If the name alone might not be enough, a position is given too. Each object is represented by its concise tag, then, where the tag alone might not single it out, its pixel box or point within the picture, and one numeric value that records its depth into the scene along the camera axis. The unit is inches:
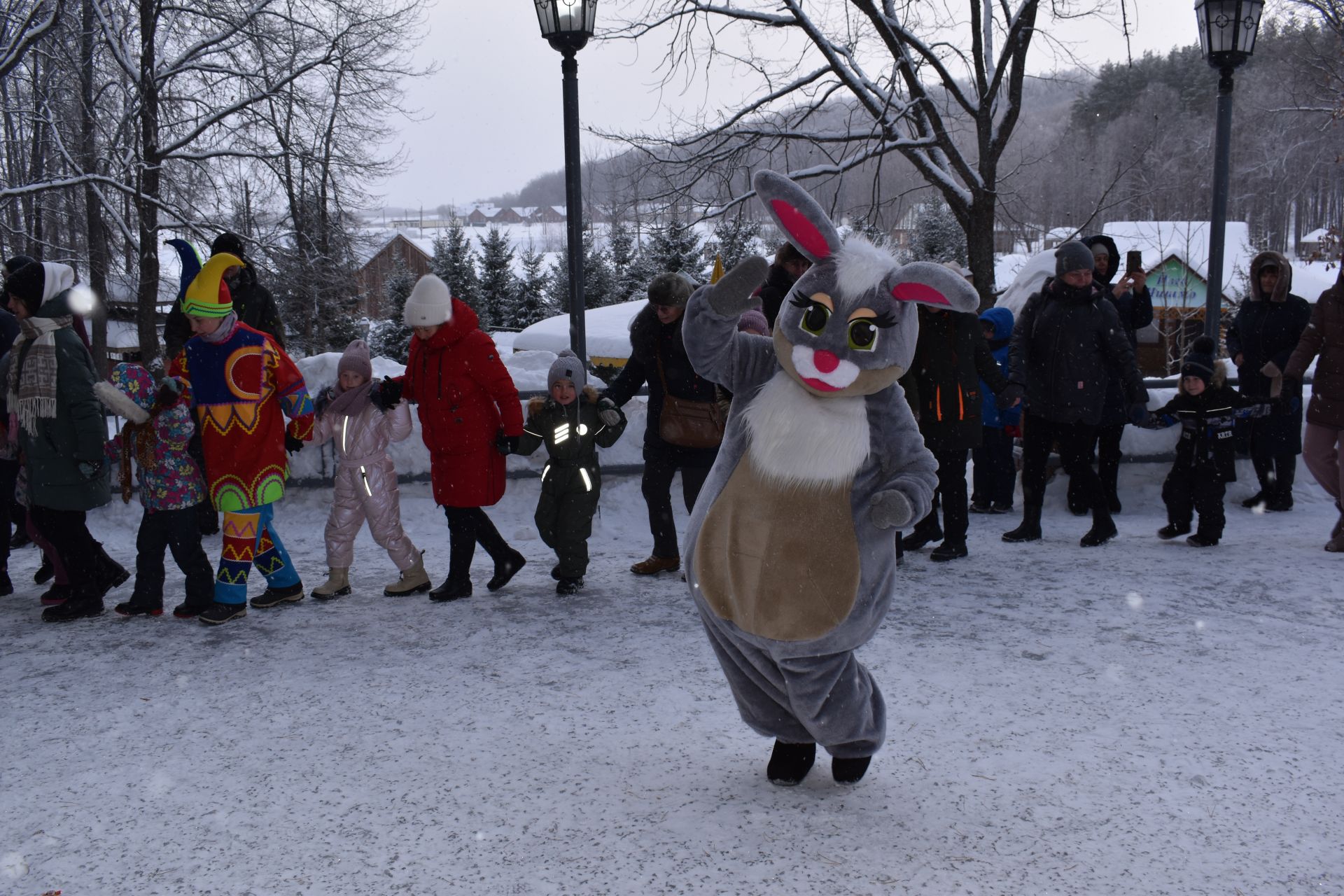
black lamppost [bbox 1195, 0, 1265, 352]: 312.7
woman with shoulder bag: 220.4
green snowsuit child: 218.8
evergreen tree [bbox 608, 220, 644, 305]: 1154.0
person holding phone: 274.5
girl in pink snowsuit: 214.4
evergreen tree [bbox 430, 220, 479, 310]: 1110.4
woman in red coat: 209.0
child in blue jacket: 283.9
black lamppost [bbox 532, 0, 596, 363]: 259.4
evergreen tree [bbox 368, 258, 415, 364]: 1080.2
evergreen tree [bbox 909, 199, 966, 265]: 1050.1
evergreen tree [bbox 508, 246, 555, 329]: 1152.8
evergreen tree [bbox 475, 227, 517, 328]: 1146.0
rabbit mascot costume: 116.6
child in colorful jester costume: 191.3
